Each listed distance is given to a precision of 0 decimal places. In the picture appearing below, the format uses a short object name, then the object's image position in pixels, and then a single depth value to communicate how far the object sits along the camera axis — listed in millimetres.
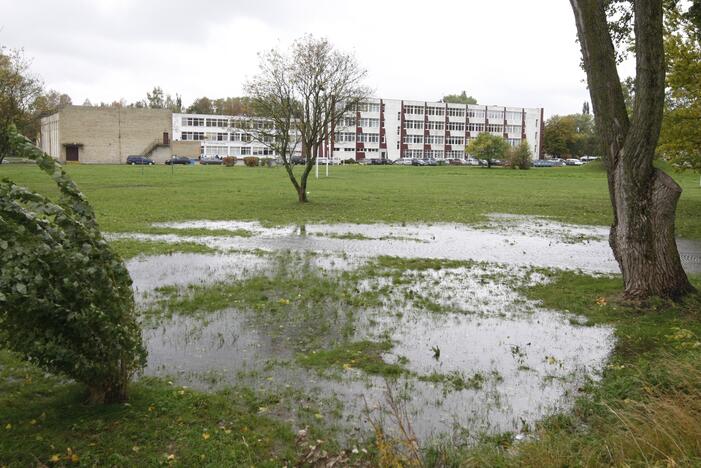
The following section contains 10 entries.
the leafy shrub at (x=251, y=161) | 72100
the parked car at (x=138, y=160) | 81162
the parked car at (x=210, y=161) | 89625
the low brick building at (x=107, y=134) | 88250
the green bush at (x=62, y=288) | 4234
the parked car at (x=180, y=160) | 83812
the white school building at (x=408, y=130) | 106438
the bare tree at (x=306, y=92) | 24859
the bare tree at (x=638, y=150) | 8688
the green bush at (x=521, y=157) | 75688
